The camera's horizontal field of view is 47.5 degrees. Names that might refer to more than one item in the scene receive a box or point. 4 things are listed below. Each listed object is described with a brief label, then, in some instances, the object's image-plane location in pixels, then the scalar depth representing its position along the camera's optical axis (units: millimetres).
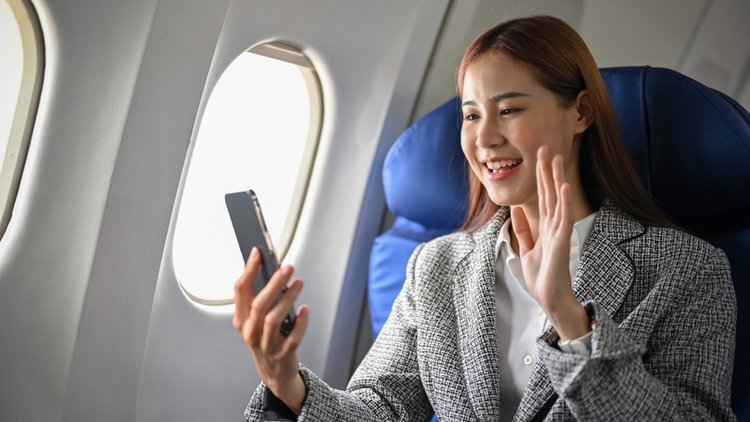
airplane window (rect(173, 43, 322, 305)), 2559
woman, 1475
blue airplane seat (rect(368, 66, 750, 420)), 1879
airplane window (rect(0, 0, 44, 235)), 1881
